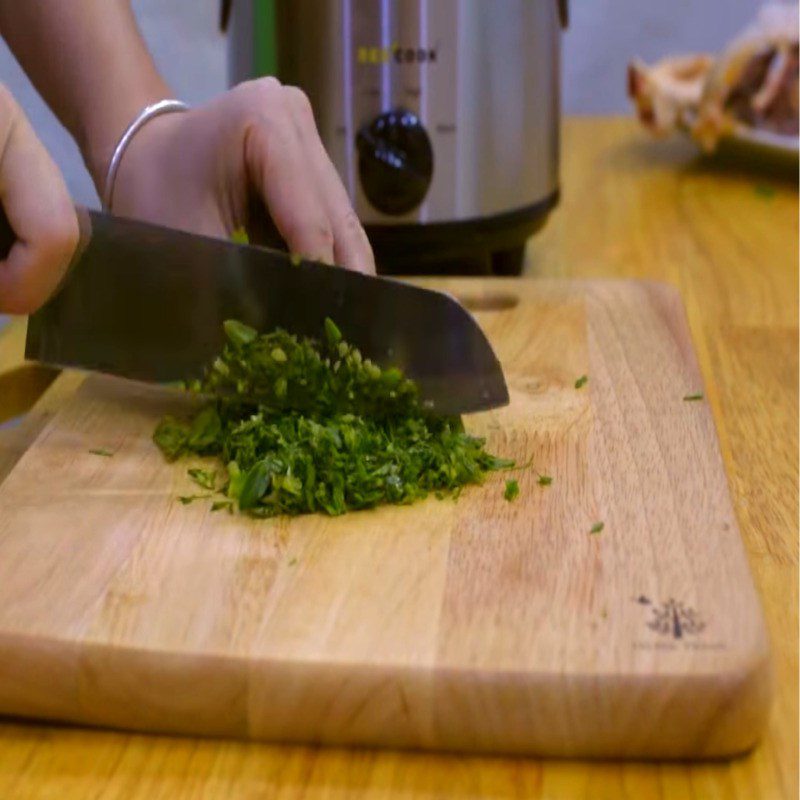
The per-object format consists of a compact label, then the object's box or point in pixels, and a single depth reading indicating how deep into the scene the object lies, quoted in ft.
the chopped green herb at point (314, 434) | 3.14
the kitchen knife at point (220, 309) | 3.49
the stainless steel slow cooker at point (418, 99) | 4.62
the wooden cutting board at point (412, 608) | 2.46
